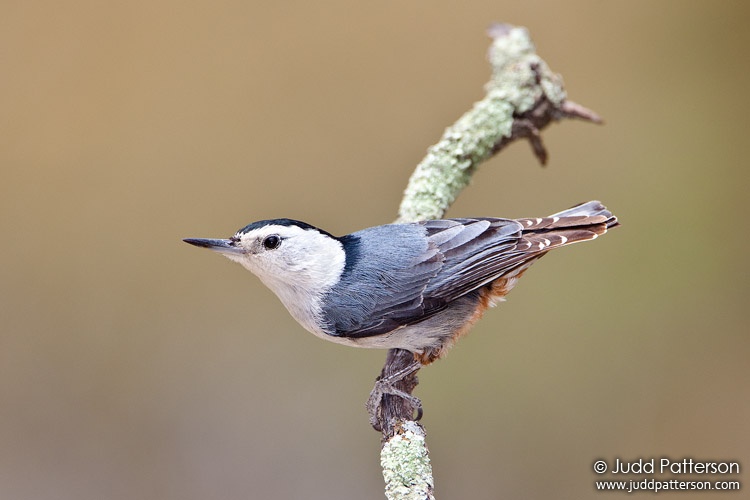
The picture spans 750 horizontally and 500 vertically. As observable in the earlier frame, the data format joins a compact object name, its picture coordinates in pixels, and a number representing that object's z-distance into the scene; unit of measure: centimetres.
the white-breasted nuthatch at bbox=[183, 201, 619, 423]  413
